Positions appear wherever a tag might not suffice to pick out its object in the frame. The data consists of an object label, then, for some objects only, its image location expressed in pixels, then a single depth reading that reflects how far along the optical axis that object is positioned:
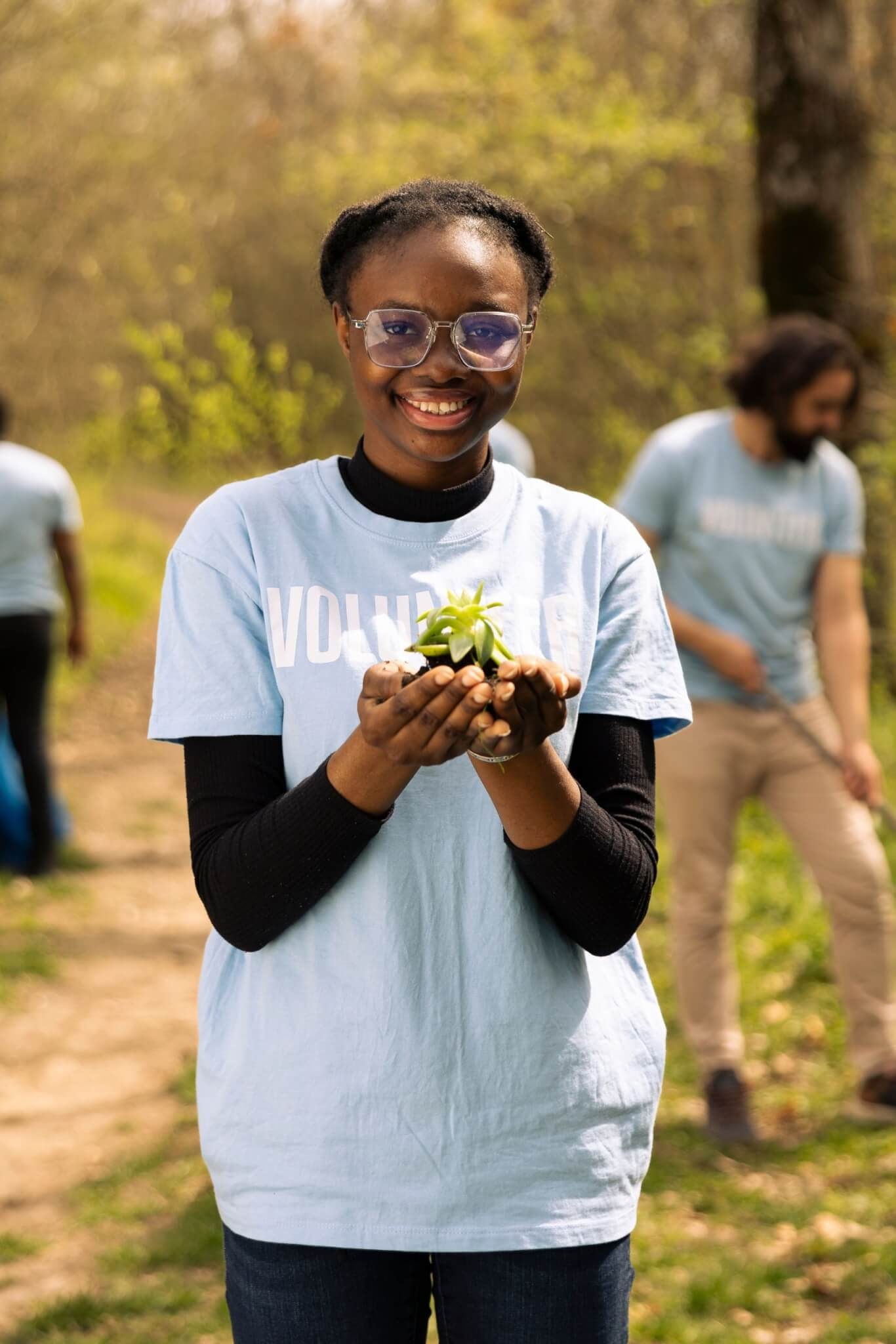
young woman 1.78
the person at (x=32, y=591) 7.01
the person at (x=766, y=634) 4.45
